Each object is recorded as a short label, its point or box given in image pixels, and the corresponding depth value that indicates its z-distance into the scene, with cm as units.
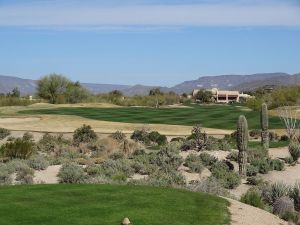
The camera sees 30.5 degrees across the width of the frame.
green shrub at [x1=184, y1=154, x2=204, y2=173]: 2770
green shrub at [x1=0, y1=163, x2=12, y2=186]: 2227
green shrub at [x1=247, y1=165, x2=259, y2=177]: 2797
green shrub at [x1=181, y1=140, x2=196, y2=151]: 3353
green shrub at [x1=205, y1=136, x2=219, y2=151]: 3328
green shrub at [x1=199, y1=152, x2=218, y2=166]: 2939
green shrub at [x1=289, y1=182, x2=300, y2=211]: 1855
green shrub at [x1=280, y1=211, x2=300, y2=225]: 1543
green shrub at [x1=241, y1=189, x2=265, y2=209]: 1725
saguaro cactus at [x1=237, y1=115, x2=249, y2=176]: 2761
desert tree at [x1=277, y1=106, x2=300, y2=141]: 4195
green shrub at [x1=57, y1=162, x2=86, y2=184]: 2267
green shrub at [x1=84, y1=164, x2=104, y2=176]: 2444
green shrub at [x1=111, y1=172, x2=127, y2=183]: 2219
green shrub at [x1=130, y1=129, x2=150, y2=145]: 4334
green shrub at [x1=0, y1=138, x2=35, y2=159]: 3033
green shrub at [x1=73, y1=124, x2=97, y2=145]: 4166
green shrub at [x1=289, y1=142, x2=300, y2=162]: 3181
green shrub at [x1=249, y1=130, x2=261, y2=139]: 4865
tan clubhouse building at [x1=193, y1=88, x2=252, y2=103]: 19275
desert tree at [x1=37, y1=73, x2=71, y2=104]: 10706
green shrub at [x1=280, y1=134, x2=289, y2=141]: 4626
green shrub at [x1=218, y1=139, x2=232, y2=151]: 3376
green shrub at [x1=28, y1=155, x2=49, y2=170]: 2625
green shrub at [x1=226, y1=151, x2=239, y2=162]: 3092
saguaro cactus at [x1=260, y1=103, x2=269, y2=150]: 3539
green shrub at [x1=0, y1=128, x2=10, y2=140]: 4578
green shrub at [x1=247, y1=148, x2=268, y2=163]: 3077
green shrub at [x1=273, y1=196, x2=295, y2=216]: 1647
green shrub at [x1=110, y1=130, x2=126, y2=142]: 4233
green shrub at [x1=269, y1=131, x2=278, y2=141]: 4685
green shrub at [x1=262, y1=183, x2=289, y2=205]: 1955
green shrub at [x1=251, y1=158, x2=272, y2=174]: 2869
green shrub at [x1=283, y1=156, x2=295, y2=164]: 3159
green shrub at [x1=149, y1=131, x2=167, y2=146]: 4276
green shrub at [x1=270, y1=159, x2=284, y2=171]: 2941
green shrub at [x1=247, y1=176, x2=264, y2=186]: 2538
